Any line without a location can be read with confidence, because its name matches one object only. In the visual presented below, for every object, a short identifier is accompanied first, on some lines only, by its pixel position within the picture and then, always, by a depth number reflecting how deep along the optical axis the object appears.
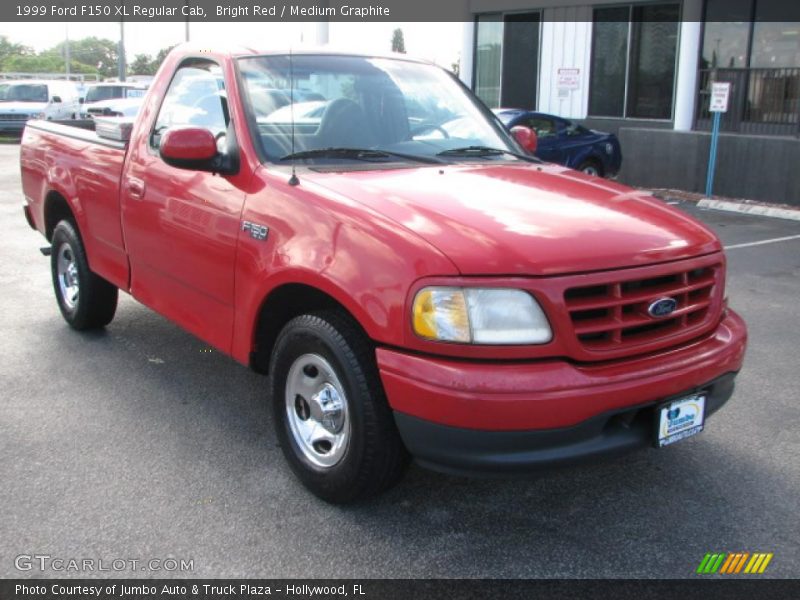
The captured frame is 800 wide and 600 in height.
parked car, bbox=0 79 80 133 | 25.44
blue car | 14.02
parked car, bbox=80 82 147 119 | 26.06
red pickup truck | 2.81
